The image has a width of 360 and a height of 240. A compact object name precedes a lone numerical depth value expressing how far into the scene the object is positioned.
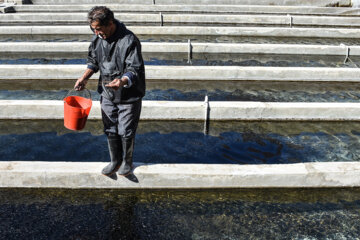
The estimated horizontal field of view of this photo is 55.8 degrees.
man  3.58
